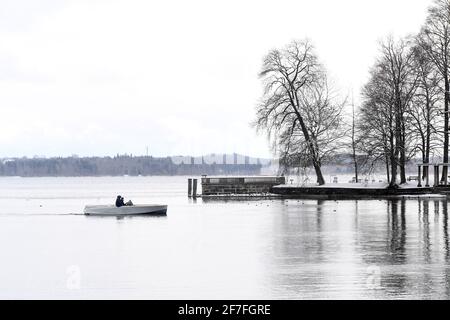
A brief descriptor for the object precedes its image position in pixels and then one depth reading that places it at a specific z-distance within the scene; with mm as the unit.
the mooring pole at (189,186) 99481
